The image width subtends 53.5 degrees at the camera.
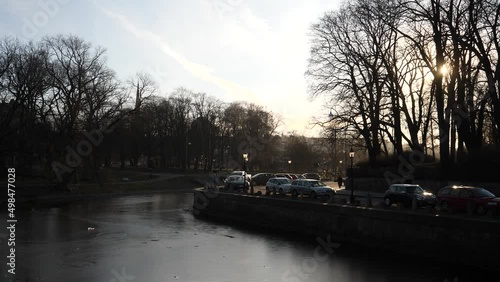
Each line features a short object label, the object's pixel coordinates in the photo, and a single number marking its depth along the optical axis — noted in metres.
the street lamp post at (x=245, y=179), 46.74
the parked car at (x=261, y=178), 64.56
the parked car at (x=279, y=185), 41.44
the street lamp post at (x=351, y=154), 35.78
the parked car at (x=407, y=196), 28.61
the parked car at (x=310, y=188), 36.91
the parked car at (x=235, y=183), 46.68
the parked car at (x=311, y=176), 67.32
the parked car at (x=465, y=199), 24.42
